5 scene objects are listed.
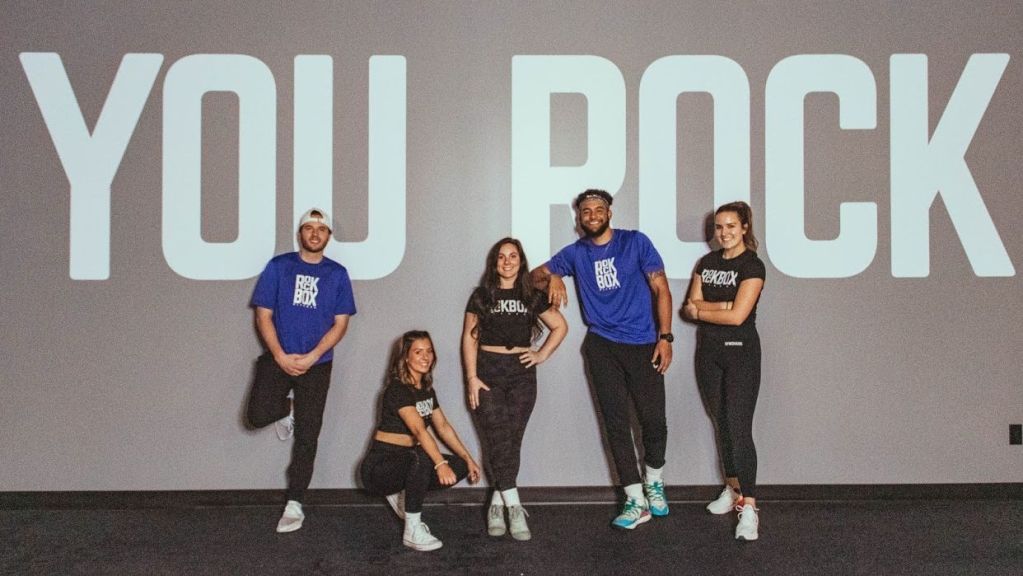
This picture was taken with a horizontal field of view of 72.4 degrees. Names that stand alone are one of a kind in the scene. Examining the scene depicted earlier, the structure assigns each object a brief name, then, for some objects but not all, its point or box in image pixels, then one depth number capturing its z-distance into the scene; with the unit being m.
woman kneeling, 3.05
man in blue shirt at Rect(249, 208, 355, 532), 3.33
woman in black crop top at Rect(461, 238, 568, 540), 3.25
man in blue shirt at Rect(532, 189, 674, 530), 3.34
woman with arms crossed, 3.15
